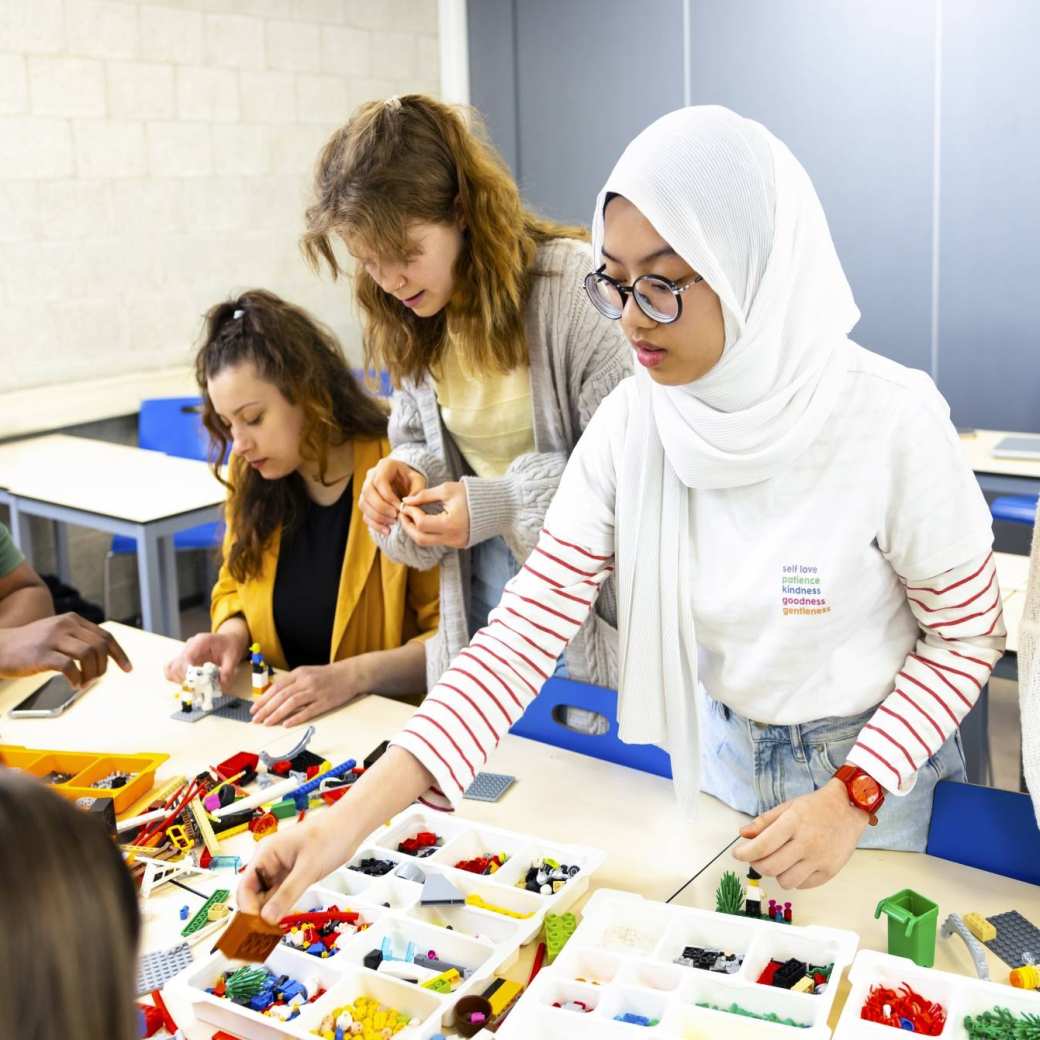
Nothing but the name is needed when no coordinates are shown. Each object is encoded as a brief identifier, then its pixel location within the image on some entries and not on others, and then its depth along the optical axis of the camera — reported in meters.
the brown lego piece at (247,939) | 1.12
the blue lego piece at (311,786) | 1.58
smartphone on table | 1.95
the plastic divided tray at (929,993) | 1.05
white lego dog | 1.93
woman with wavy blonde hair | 1.73
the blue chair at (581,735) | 1.68
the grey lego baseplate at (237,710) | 1.92
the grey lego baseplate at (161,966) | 1.22
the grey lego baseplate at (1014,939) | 1.19
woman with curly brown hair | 2.20
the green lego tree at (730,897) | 1.26
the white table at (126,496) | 3.27
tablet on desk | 3.38
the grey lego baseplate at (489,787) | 1.59
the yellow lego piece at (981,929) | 1.21
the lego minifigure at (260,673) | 1.98
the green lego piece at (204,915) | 1.33
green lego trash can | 1.16
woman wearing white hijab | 1.18
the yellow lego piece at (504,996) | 1.13
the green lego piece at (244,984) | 1.16
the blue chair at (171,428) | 4.28
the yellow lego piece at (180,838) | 1.49
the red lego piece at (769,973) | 1.15
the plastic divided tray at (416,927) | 1.13
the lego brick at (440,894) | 1.27
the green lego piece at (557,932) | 1.21
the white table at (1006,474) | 3.22
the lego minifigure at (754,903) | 1.25
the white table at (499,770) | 1.41
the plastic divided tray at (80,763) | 1.69
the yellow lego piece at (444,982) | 1.16
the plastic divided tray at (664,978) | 1.08
